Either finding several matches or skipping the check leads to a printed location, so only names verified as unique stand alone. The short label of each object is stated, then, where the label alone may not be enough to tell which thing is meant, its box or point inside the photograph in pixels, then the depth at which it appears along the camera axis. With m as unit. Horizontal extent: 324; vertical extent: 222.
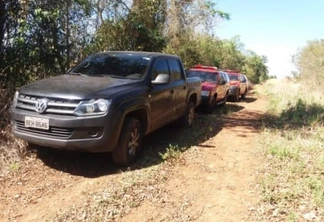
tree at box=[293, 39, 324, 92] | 25.64
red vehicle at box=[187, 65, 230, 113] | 11.41
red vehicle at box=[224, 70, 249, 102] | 17.33
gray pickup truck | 4.69
